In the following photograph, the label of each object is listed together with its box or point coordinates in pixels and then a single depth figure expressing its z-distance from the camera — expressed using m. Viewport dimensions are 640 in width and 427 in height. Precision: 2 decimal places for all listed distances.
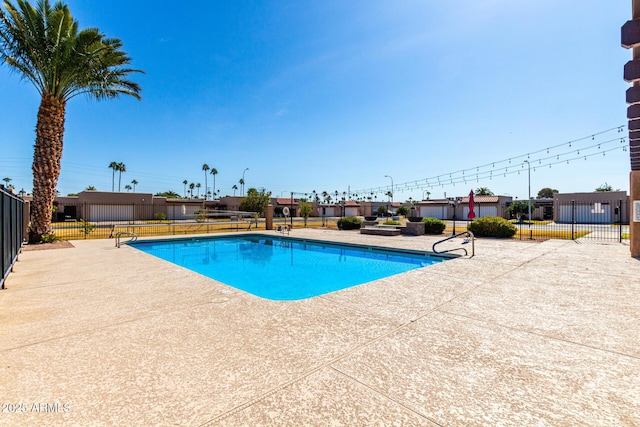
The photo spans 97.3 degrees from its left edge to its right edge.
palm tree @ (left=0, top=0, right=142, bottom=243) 11.12
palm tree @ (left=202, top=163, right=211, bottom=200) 87.19
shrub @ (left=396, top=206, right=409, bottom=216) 53.16
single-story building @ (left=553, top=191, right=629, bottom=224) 33.34
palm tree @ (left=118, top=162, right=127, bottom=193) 77.81
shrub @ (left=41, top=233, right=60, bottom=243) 12.74
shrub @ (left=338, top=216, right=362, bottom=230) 22.48
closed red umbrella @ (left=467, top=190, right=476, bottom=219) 13.83
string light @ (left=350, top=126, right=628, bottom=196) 19.39
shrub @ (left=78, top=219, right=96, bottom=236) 16.12
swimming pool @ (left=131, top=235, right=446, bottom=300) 8.12
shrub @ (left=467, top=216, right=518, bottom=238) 15.41
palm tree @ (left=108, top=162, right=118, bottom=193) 77.31
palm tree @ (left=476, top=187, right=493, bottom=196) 67.07
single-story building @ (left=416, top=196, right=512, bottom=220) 41.97
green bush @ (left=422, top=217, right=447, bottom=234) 18.13
